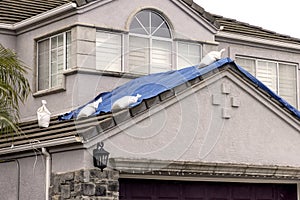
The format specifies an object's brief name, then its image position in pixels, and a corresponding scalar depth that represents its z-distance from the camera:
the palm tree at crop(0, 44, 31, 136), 16.92
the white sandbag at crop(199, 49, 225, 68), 19.57
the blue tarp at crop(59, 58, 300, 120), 18.69
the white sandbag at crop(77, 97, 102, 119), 18.58
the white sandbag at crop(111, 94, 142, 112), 17.92
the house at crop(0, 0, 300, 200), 17.55
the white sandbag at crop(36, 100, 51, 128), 19.05
